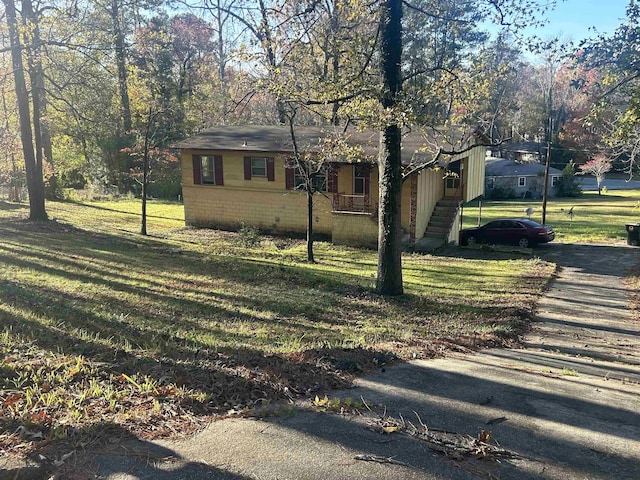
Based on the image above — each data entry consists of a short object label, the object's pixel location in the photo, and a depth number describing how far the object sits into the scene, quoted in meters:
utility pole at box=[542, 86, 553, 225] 26.43
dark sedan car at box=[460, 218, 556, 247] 22.58
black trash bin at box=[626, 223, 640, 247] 23.06
